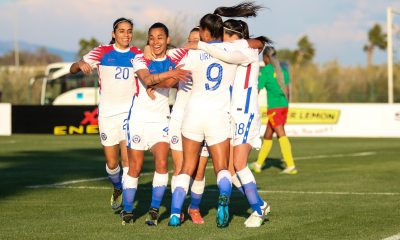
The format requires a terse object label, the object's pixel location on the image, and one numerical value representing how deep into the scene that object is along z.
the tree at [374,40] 118.38
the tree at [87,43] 117.06
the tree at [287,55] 107.31
